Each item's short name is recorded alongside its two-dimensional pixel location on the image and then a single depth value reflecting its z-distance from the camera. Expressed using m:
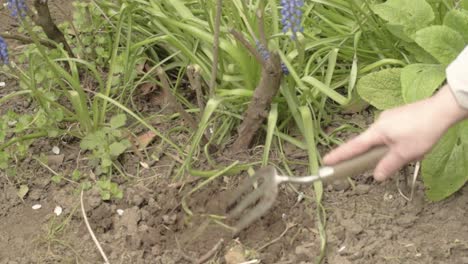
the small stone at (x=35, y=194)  2.01
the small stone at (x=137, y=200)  1.94
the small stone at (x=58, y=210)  1.95
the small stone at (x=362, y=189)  1.92
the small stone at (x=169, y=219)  1.89
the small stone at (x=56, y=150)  2.12
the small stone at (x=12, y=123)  2.19
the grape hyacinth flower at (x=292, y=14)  1.77
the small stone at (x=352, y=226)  1.82
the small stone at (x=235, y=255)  1.80
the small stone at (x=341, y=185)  1.93
